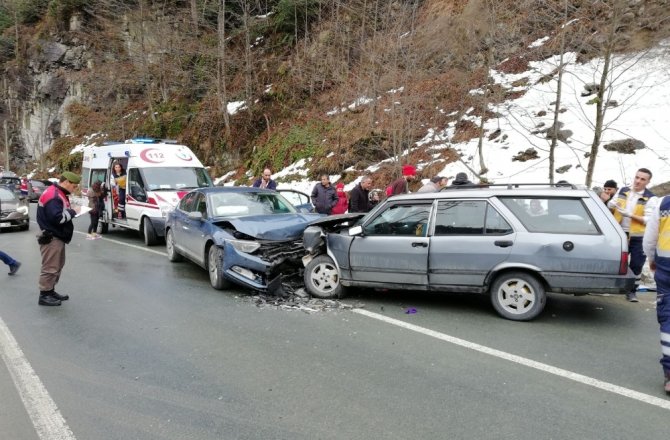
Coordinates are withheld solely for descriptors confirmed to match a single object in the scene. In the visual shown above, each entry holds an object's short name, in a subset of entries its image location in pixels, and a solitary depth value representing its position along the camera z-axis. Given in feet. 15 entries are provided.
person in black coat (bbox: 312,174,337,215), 33.88
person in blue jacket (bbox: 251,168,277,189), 36.94
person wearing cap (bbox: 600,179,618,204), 25.21
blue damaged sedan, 21.91
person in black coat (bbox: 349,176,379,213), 32.04
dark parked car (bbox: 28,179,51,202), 87.35
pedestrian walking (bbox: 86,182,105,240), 43.66
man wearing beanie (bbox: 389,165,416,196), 30.91
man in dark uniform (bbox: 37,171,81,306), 20.48
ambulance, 37.42
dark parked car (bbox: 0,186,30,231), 46.81
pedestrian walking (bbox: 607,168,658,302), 20.76
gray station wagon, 17.28
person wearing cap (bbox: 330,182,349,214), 35.37
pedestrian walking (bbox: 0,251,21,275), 26.50
